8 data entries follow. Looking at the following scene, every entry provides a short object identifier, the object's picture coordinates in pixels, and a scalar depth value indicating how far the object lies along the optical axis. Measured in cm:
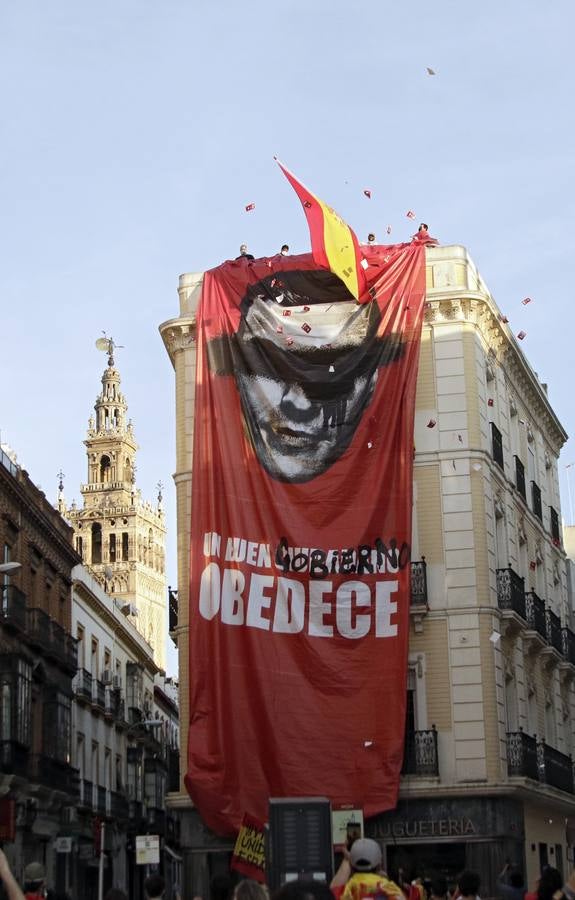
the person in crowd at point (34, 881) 1334
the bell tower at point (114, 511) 13250
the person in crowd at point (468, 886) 1291
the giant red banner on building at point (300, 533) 3141
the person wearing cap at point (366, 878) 1078
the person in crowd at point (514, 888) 1520
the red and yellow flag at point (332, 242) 3297
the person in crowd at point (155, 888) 1279
